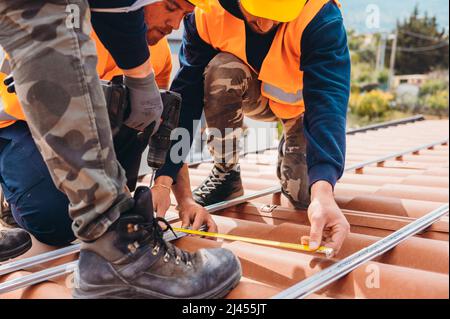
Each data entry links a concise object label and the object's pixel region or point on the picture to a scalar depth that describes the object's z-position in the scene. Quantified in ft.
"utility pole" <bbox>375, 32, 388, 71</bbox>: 87.25
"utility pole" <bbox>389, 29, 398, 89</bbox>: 82.77
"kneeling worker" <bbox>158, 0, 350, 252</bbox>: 5.47
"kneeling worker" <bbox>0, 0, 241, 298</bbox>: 3.59
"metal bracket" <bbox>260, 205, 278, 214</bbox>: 7.37
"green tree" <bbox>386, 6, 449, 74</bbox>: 90.22
